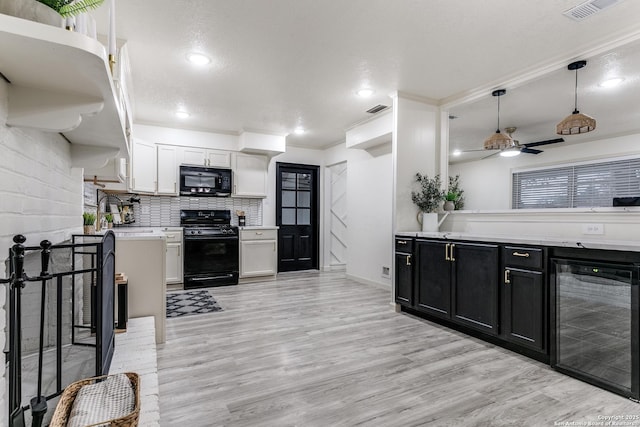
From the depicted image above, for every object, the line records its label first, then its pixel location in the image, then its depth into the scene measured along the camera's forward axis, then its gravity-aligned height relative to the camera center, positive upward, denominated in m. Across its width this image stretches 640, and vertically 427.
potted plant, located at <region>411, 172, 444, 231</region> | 3.91 +0.20
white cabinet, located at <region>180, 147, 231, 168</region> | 5.39 +0.95
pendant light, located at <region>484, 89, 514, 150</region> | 4.07 +0.92
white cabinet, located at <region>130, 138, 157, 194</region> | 4.91 +0.70
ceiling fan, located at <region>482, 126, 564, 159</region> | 5.29 +1.21
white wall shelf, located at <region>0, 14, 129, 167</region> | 0.79 +0.40
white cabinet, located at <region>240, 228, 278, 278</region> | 5.43 -0.63
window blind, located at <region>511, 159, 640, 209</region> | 5.51 +0.59
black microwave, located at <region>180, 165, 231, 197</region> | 5.31 +0.54
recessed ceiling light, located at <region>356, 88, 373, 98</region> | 3.87 +1.46
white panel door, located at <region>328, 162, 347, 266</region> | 6.92 +0.04
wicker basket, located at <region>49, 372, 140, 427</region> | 1.00 -0.63
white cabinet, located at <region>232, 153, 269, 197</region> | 5.73 +0.70
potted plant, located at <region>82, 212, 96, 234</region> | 2.55 -0.07
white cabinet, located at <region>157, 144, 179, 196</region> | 5.17 +0.70
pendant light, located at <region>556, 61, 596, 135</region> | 3.02 +0.87
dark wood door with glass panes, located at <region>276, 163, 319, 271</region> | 6.62 -0.03
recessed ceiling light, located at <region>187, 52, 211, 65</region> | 3.04 +1.47
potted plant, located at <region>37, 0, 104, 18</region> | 0.90 +0.59
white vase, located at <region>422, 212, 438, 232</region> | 3.89 -0.08
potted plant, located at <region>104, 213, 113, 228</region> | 4.09 -0.07
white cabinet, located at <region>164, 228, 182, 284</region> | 4.90 -0.63
